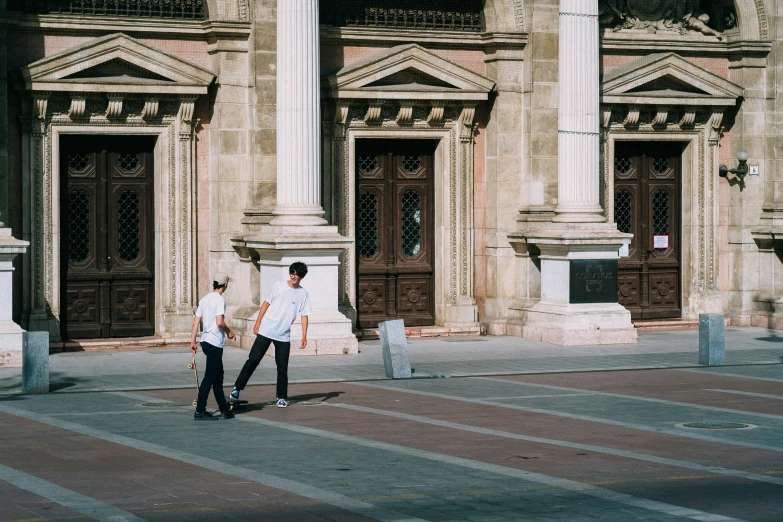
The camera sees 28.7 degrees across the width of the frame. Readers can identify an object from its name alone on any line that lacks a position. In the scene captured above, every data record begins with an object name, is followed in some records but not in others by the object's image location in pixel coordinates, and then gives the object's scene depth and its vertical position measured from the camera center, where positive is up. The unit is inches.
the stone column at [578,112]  1045.2 +84.5
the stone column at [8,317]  863.7 -44.4
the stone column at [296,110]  960.9 +80.2
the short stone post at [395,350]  826.2 -61.2
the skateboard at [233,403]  685.9 -74.7
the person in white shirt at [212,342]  660.7 -45.4
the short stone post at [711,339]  898.1 -61.2
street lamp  1139.9 +50.0
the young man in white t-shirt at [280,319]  708.7 -38.2
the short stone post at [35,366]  753.6 -62.7
